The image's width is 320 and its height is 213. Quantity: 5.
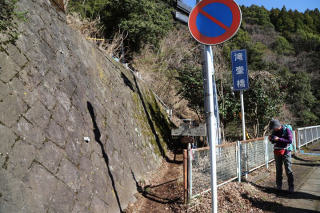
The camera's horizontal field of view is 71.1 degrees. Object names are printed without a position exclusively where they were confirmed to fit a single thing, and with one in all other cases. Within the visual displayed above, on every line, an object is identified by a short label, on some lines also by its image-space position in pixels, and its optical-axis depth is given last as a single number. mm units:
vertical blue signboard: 6996
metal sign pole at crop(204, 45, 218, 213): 2730
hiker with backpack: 5039
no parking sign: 2656
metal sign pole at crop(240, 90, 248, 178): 6030
